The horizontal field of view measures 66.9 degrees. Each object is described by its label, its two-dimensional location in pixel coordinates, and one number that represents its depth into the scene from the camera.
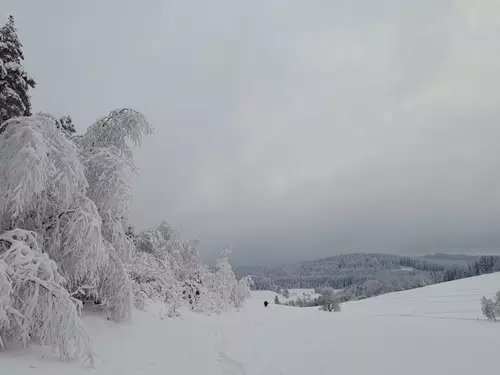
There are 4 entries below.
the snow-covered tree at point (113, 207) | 8.34
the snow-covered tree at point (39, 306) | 5.67
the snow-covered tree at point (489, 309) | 38.38
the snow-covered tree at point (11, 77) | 9.30
